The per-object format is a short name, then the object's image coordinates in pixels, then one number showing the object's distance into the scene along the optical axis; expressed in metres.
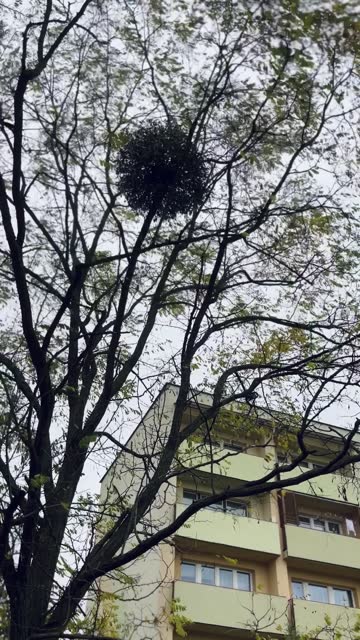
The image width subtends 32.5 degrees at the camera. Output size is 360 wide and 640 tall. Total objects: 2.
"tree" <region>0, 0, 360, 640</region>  4.50
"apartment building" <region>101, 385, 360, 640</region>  13.01
